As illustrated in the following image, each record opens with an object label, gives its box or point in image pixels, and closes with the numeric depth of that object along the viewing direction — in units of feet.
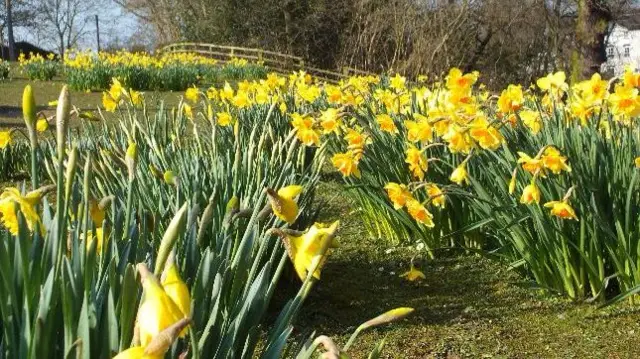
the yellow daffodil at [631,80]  7.80
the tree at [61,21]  127.04
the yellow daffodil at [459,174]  7.81
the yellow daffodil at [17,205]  4.04
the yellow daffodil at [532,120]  8.81
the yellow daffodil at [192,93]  14.65
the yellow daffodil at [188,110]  12.96
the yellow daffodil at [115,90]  11.96
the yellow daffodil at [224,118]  12.20
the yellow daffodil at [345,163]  8.63
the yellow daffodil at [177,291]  2.31
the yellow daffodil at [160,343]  2.00
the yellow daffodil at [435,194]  8.07
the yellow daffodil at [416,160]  8.36
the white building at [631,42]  145.28
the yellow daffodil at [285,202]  3.63
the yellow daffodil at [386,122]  9.95
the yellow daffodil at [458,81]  8.86
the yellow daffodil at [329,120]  9.41
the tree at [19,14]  105.09
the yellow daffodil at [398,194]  7.69
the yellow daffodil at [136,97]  13.24
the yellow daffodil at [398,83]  13.78
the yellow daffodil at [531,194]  6.99
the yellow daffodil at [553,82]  9.27
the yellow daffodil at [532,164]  7.16
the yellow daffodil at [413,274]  8.51
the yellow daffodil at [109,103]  11.93
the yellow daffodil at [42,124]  8.41
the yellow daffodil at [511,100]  8.90
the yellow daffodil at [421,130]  8.24
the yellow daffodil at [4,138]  7.04
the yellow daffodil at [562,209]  6.84
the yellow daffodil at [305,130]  9.30
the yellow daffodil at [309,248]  3.36
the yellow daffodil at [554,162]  7.14
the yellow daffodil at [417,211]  7.81
